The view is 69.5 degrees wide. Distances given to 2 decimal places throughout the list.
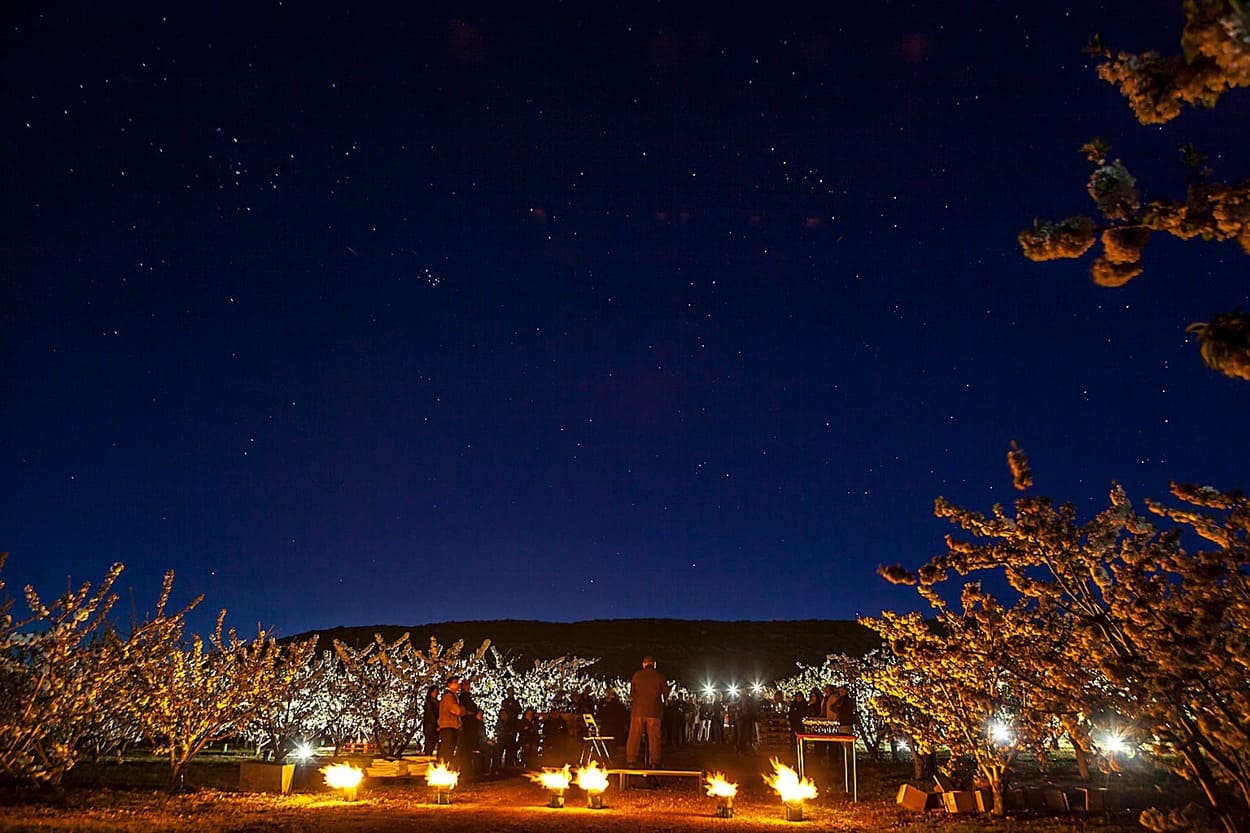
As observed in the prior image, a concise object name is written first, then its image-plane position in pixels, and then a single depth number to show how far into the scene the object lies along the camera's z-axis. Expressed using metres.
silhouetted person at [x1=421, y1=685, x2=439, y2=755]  18.73
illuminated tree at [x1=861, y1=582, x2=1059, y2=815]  11.70
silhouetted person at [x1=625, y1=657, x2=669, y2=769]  16.44
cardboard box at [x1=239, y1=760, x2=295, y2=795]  14.12
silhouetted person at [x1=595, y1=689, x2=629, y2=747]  19.73
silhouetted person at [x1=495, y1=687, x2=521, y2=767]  20.36
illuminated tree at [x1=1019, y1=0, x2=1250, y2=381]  3.20
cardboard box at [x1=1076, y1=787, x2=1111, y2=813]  12.00
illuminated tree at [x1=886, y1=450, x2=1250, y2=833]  7.75
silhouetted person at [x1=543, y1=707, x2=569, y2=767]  19.75
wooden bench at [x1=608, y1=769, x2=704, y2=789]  13.48
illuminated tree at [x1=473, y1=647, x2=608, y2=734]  32.78
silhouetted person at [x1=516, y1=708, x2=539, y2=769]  20.92
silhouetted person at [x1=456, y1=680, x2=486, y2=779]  16.67
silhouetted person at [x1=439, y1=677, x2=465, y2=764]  16.33
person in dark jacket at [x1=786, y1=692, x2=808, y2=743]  20.21
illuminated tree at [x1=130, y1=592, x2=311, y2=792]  13.85
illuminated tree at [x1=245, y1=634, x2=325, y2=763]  16.50
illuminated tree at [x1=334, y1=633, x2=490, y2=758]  22.95
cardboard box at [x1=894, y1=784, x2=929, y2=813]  12.52
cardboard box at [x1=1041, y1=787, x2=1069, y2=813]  11.91
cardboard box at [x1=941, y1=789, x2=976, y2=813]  12.15
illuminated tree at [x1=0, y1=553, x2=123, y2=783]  11.56
